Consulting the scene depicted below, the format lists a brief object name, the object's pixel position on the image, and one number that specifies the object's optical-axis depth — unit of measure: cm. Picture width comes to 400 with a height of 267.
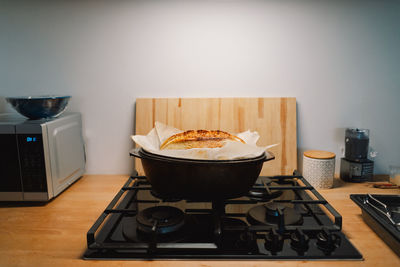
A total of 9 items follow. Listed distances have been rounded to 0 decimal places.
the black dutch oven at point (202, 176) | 74
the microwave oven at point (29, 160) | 96
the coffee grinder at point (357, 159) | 115
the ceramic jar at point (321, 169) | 109
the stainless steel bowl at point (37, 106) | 98
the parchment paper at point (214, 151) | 77
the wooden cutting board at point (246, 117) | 122
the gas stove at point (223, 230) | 70
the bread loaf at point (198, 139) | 85
